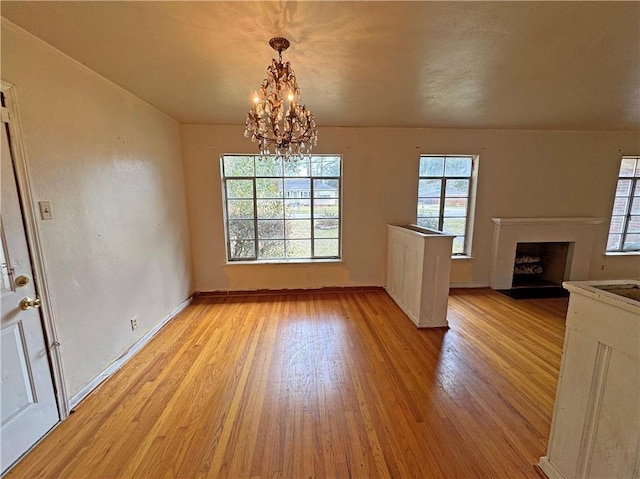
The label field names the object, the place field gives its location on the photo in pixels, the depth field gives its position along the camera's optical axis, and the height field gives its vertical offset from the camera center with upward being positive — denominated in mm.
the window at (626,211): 4336 -264
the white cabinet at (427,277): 2945 -915
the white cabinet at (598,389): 1062 -839
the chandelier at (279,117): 1639 +496
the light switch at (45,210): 1676 -88
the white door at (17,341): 1460 -825
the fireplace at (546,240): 4168 -708
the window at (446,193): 4129 +33
